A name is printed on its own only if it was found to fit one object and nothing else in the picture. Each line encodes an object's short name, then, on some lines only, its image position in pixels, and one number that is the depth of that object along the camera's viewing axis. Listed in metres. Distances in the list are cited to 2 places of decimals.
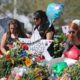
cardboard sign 11.57
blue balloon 12.82
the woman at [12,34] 12.56
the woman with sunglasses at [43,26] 12.06
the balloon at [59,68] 7.67
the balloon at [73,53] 9.05
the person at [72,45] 9.09
